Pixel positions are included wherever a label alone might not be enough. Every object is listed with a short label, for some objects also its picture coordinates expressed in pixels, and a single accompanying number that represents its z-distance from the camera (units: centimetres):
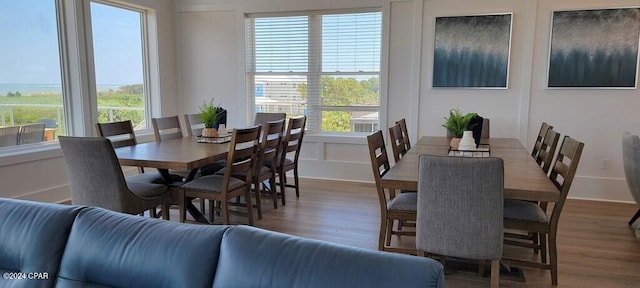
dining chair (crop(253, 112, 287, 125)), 477
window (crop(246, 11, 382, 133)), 536
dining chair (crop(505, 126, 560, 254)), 292
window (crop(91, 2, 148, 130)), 490
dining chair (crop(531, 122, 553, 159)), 348
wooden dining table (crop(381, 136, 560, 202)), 212
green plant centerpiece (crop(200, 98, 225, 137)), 390
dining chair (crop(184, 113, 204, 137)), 455
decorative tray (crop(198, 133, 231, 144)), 380
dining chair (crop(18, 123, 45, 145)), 414
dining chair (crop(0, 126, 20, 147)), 395
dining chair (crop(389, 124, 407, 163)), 326
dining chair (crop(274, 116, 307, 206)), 421
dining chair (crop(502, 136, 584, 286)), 232
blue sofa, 108
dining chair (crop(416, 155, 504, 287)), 203
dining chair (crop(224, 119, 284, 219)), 363
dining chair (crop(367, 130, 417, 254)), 256
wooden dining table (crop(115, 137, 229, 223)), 291
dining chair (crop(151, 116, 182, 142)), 409
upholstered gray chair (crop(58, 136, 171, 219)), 265
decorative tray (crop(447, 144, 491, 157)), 298
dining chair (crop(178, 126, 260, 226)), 314
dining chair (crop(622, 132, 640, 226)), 325
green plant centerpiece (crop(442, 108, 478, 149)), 328
